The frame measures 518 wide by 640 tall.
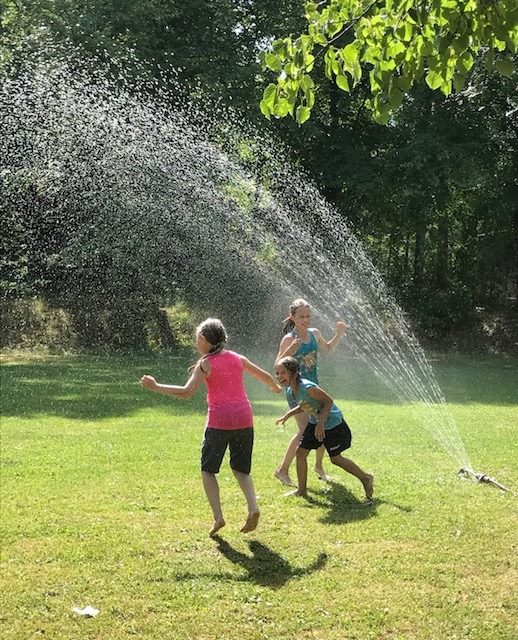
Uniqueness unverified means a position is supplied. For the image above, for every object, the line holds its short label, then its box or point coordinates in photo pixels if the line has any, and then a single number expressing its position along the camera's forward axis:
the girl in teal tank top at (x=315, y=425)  6.13
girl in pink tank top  5.46
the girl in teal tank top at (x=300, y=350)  6.93
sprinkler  6.91
